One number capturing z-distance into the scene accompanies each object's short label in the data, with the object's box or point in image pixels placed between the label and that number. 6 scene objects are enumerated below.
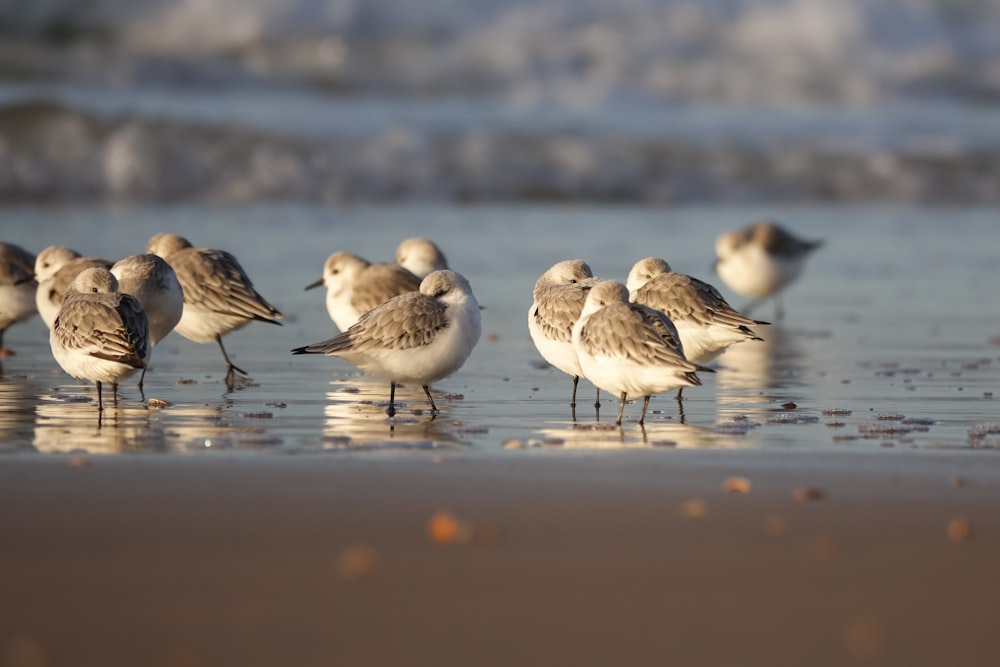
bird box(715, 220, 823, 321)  22.78
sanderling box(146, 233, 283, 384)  16.84
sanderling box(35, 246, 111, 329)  17.08
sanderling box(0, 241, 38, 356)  18.03
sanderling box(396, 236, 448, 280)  19.00
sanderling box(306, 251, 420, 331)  17.19
